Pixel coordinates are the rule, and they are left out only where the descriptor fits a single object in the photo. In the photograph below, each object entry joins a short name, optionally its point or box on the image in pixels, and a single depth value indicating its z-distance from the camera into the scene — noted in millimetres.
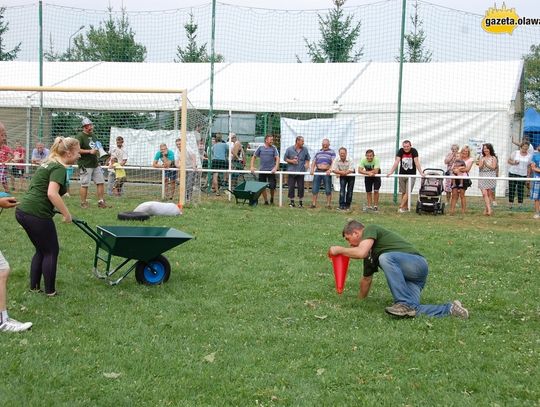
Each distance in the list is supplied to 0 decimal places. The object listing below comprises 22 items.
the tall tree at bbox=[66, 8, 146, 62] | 21138
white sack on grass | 12571
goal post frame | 14008
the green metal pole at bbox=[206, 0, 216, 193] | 17394
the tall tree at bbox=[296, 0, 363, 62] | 18547
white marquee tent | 19547
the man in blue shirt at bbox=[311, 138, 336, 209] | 15812
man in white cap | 13641
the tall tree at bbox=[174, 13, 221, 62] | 23656
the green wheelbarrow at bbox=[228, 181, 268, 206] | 15047
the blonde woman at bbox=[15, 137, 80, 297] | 6664
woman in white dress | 15469
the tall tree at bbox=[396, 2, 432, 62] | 17594
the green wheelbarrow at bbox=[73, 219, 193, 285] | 7047
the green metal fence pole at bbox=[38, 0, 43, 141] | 18141
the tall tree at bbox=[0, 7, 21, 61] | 20281
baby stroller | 15086
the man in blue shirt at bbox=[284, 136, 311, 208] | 16047
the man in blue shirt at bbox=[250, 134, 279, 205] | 16328
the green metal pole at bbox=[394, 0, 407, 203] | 16797
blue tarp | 21859
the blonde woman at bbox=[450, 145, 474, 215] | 15352
